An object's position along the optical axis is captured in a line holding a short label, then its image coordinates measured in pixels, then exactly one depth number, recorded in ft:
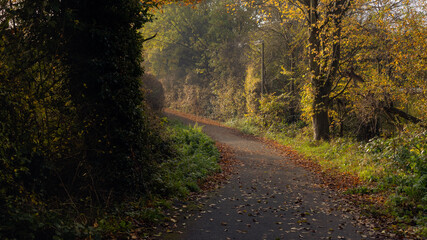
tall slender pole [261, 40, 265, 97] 91.20
